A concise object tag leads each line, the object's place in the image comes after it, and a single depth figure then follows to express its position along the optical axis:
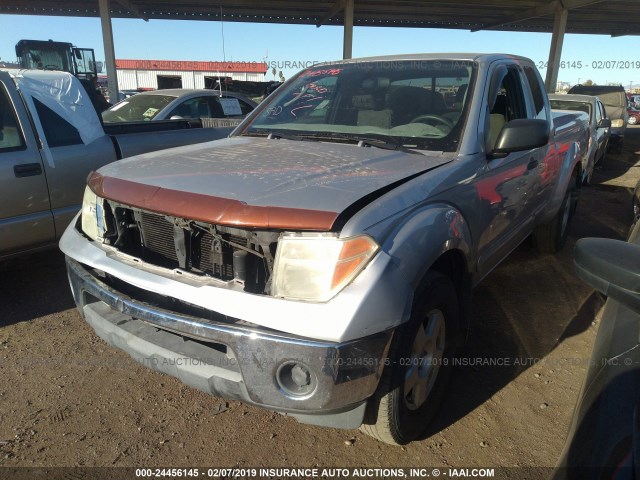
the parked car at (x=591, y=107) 8.63
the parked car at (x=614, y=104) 13.14
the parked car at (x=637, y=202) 5.63
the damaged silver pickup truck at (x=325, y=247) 1.74
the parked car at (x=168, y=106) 7.32
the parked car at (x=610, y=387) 1.09
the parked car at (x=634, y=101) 28.33
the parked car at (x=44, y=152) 3.62
